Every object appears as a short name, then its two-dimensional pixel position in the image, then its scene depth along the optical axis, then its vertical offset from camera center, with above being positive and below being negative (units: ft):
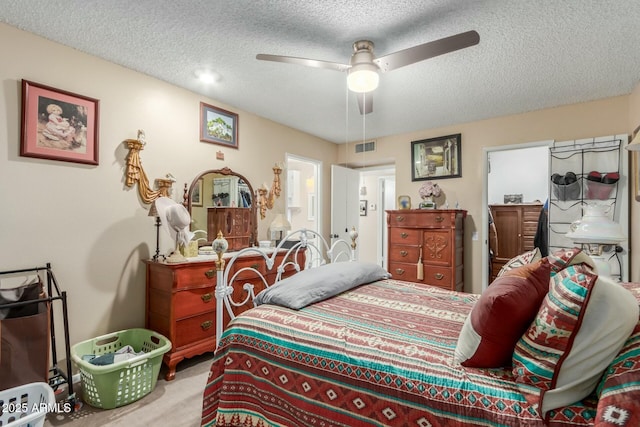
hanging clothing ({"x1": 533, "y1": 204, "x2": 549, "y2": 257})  13.93 -0.97
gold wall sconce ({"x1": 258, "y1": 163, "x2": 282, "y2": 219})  13.08 +0.81
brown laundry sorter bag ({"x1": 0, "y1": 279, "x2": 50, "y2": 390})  6.11 -2.62
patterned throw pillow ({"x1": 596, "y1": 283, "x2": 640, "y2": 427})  2.62 -1.62
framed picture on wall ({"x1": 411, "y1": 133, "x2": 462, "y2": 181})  14.19 +2.59
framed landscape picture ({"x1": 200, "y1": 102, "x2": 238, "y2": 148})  11.07 +3.24
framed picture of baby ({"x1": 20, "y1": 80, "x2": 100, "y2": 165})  7.29 +2.21
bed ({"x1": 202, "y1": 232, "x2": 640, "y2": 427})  3.05 -2.01
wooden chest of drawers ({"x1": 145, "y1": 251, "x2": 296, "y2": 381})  8.33 -2.70
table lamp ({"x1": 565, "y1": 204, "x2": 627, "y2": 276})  6.49 -0.44
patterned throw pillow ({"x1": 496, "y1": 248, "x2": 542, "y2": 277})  5.24 -0.84
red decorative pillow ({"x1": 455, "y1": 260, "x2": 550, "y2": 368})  3.61 -1.30
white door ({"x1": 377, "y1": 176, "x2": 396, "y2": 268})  21.05 +0.56
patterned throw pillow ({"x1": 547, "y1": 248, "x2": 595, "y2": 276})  4.04 -0.64
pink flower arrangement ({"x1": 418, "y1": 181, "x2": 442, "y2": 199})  14.35 +1.03
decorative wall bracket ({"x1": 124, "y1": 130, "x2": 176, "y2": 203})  9.02 +1.04
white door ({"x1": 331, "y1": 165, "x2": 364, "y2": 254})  16.70 +0.63
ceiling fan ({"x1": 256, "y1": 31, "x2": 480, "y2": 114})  6.06 +3.30
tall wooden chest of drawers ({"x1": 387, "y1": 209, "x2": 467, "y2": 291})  12.75 -1.47
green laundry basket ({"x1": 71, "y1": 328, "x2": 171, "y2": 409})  6.76 -3.76
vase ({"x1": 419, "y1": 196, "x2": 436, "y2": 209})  14.23 +0.41
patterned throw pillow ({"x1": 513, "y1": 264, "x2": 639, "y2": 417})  3.06 -1.28
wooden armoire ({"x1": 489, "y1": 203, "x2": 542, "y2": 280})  16.22 -0.88
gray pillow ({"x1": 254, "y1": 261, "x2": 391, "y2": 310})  5.81 -1.53
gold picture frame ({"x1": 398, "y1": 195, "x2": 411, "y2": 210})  15.08 +0.49
